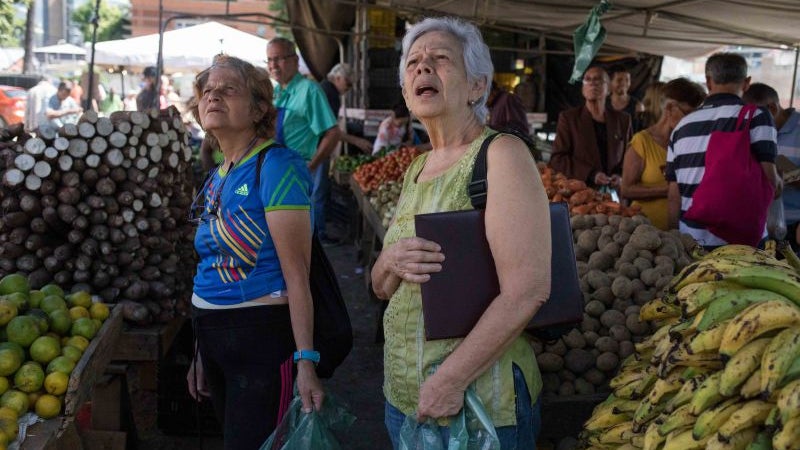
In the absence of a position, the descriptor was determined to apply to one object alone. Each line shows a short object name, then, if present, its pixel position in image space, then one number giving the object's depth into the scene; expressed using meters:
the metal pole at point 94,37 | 8.50
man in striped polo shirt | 4.16
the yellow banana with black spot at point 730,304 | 1.81
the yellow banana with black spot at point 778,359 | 1.55
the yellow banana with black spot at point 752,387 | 1.64
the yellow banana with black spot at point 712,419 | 1.69
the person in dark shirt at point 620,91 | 7.59
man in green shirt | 6.43
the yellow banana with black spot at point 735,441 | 1.62
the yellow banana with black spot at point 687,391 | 1.84
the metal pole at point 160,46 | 9.60
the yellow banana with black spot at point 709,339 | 1.77
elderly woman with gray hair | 1.82
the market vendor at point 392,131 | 9.91
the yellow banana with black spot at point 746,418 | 1.62
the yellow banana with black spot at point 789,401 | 1.48
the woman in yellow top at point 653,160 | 5.20
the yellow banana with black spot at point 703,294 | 1.93
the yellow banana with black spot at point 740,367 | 1.65
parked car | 13.70
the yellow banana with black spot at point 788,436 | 1.48
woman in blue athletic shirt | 2.58
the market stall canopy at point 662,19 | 6.22
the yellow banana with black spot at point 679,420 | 1.81
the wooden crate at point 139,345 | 3.86
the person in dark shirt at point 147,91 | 13.95
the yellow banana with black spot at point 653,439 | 1.87
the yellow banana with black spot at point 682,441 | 1.74
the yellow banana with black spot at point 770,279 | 1.79
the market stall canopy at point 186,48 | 14.15
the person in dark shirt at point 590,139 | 6.62
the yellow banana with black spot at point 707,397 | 1.74
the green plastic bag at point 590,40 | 5.48
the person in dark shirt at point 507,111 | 7.26
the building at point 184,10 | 49.88
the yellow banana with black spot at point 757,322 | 1.65
